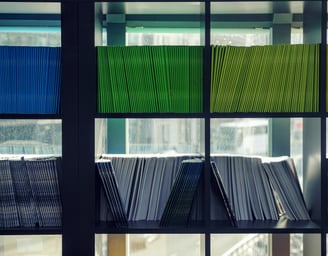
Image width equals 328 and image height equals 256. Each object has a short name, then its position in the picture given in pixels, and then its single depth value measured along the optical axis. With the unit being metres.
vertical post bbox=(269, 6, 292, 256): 2.53
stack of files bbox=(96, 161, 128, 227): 2.12
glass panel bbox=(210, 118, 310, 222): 2.18
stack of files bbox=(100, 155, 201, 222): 2.22
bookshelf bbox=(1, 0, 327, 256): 2.04
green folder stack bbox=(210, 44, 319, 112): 2.11
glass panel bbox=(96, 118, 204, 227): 2.13
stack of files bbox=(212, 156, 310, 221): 2.21
